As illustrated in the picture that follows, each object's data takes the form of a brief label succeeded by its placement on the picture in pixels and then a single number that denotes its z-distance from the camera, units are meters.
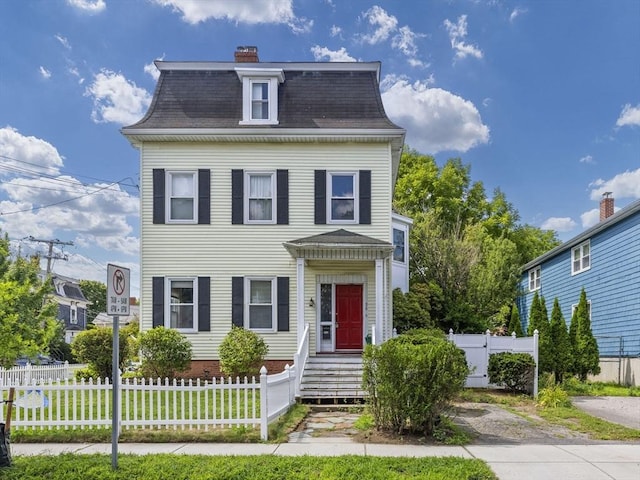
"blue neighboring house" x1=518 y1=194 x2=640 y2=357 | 15.73
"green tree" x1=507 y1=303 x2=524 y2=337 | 20.27
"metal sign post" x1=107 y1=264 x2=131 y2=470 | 5.86
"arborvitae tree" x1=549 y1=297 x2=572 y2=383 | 15.09
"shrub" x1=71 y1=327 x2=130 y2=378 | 14.60
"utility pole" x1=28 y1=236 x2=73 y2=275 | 41.91
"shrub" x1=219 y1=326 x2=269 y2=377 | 12.97
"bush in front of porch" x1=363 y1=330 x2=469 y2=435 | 7.71
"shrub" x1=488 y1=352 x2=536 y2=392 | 12.72
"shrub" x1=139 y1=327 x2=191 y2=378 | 12.92
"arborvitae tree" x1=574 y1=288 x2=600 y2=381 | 16.09
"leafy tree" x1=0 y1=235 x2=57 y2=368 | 7.07
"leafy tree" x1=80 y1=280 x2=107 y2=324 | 71.75
